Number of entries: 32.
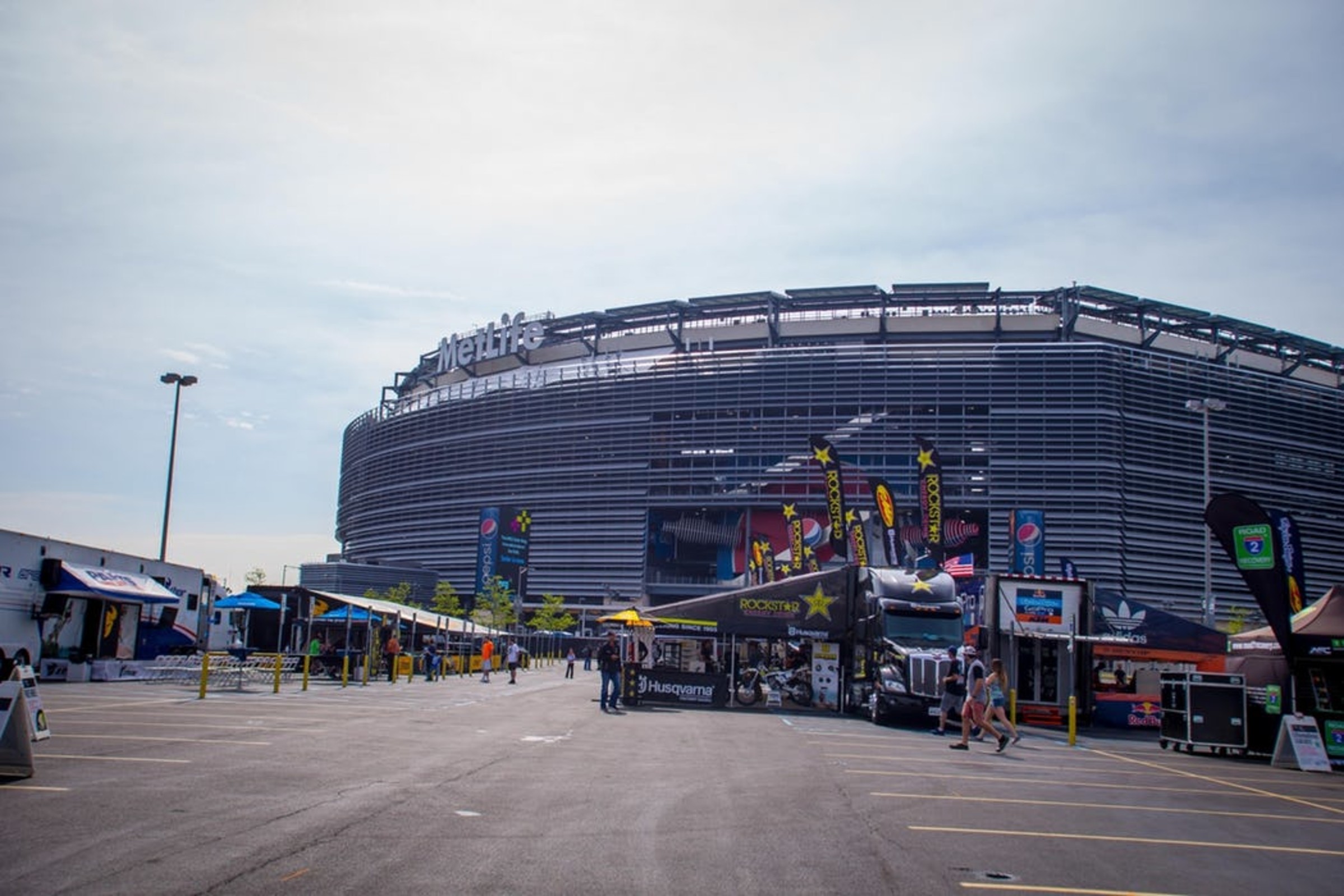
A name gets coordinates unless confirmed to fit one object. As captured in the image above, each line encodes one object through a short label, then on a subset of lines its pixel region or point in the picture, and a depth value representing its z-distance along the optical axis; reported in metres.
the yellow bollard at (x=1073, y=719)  23.39
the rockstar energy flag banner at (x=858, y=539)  51.47
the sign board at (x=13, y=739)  11.58
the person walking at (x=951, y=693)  23.16
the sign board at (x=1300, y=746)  20.56
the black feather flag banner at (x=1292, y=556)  33.56
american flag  41.06
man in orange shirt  40.50
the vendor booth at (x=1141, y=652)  31.50
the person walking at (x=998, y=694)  20.83
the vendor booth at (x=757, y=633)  30.73
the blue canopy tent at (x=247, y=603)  39.38
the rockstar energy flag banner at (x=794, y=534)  63.50
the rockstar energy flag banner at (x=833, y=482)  50.34
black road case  22.78
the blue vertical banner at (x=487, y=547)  59.12
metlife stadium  84.00
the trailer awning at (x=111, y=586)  29.11
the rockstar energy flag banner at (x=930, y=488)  51.22
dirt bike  31.66
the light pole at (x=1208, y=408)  36.25
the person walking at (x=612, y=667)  28.00
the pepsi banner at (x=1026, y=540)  64.50
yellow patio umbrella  31.86
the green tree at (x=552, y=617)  87.25
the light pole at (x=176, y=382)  37.50
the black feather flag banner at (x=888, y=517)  47.41
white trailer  27.83
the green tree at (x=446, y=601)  86.12
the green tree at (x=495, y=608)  73.25
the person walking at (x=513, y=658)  40.19
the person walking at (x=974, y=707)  20.53
